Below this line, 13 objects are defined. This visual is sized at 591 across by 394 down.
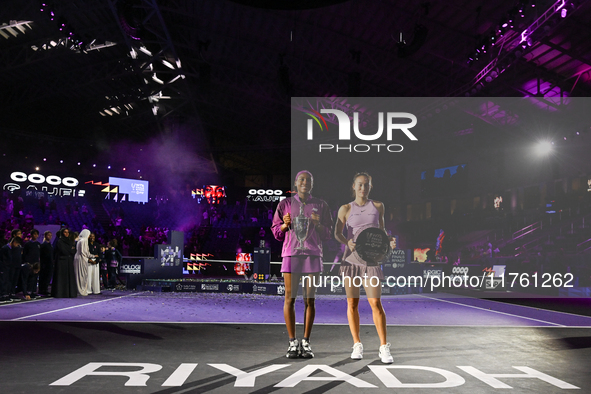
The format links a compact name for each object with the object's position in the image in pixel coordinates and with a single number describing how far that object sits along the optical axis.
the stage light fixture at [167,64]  20.38
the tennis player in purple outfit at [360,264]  4.94
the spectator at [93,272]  13.34
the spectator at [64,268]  11.90
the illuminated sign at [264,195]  36.91
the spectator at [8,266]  10.70
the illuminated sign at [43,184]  28.69
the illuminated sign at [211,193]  36.74
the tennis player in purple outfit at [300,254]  5.09
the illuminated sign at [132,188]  32.83
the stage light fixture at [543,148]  23.08
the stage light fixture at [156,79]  21.86
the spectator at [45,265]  12.64
